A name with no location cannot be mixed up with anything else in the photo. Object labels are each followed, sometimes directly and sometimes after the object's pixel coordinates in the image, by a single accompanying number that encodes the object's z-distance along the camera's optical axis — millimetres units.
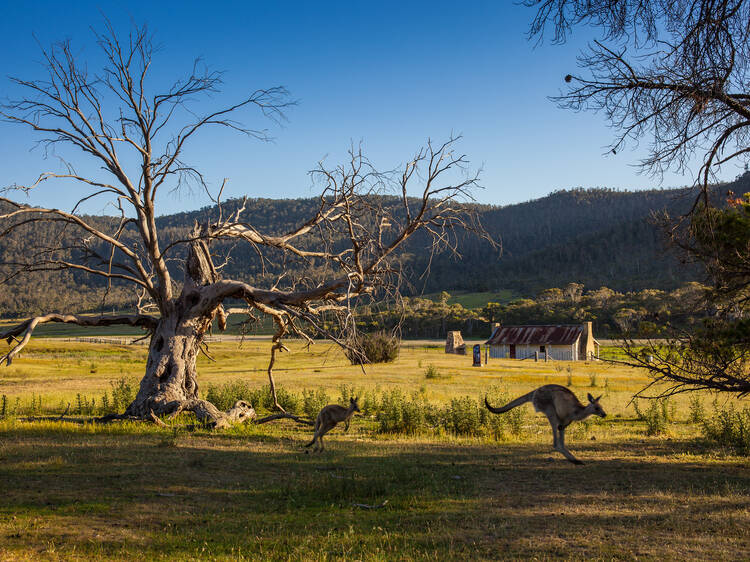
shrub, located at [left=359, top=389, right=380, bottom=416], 19844
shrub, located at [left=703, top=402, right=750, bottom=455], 12398
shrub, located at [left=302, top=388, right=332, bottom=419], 18000
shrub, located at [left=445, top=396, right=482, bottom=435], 15359
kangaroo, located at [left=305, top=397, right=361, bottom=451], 11609
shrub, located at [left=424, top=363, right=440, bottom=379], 37334
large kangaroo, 9797
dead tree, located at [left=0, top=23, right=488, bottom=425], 14102
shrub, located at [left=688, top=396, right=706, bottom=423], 16469
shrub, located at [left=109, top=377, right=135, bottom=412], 17812
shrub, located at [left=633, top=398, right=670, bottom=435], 15344
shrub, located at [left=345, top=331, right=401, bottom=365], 51781
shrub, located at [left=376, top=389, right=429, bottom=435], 15398
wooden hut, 71062
